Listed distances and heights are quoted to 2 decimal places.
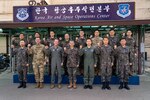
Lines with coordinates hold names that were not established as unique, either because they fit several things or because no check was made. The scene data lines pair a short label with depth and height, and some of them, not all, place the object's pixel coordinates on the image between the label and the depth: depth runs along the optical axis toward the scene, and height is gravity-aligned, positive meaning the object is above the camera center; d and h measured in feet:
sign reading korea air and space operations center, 16.47 +4.93
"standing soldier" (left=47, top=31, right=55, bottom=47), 15.25 +0.98
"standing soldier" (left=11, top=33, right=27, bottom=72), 16.94 +0.66
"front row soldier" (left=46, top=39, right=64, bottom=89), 14.45 -1.00
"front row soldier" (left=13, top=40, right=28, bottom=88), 14.75 -1.65
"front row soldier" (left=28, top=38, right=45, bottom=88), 14.63 -1.26
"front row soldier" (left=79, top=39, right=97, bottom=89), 14.22 -1.23
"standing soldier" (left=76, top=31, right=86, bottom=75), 15.07 +0.72
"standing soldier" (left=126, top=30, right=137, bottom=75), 15.19 +0.73
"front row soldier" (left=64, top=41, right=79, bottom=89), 14.43 -1.59
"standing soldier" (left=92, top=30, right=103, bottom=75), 15.07 +0.72
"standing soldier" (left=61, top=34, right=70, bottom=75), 14.96 +0.34
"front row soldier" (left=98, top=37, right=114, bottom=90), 14.18 -1.44
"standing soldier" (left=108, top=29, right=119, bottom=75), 15.14 +0.73
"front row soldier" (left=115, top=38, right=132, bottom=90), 14.18 -1.44
